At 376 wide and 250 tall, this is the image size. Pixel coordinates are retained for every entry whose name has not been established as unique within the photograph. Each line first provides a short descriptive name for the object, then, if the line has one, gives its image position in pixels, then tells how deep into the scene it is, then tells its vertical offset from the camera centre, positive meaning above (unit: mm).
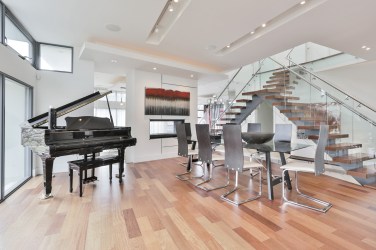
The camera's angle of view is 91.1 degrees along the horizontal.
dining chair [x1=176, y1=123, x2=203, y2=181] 3869 -414
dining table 2879 -382
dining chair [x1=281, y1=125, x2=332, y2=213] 2602 -615
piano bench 2979 -695
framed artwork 5699 +735
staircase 3658 +291
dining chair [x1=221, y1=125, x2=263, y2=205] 2807 -443
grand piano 2736 -228
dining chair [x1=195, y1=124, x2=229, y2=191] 3385 -434
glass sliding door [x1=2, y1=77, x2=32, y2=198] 3219 -199
